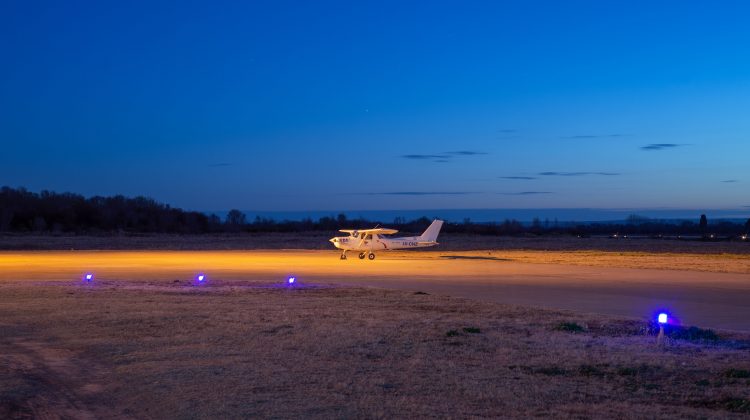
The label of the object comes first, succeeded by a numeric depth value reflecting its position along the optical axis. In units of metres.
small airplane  44.94
